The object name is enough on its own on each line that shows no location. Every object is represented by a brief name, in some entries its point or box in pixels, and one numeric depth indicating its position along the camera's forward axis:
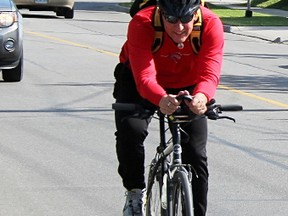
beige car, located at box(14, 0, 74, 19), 49.04
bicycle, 8.34
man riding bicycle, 8.66
